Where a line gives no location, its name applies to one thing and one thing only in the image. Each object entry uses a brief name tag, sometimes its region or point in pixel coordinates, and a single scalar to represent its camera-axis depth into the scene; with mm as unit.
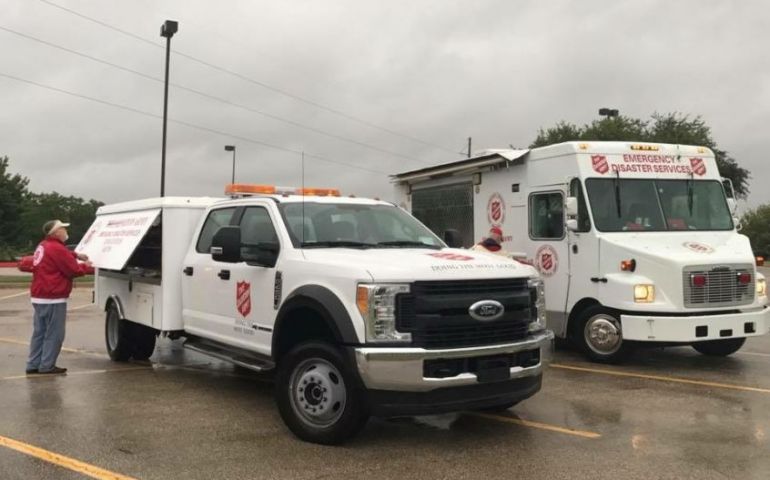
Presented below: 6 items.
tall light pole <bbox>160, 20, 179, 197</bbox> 22766
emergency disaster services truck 8438
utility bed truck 5066
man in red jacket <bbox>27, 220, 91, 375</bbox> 8094
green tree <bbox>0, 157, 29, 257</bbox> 49438
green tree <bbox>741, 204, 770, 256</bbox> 60844
